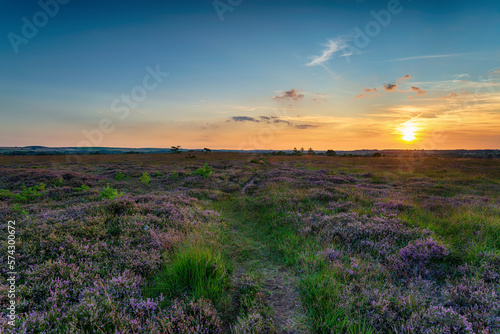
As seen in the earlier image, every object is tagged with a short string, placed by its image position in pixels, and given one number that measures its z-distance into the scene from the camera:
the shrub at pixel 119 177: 21.83
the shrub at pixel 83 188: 14.37
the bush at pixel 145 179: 19.05
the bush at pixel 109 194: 11.11
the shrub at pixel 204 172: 22.29
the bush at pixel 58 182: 16.96
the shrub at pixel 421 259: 5.07
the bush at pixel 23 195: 11.98
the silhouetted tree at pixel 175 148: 98.94
